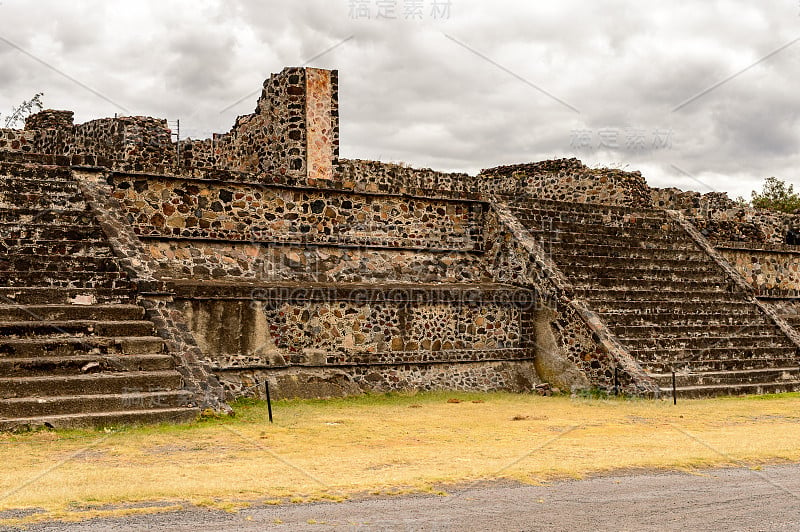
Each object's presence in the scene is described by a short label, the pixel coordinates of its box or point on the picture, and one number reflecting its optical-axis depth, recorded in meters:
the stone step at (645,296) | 15.12
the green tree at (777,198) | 43.12
